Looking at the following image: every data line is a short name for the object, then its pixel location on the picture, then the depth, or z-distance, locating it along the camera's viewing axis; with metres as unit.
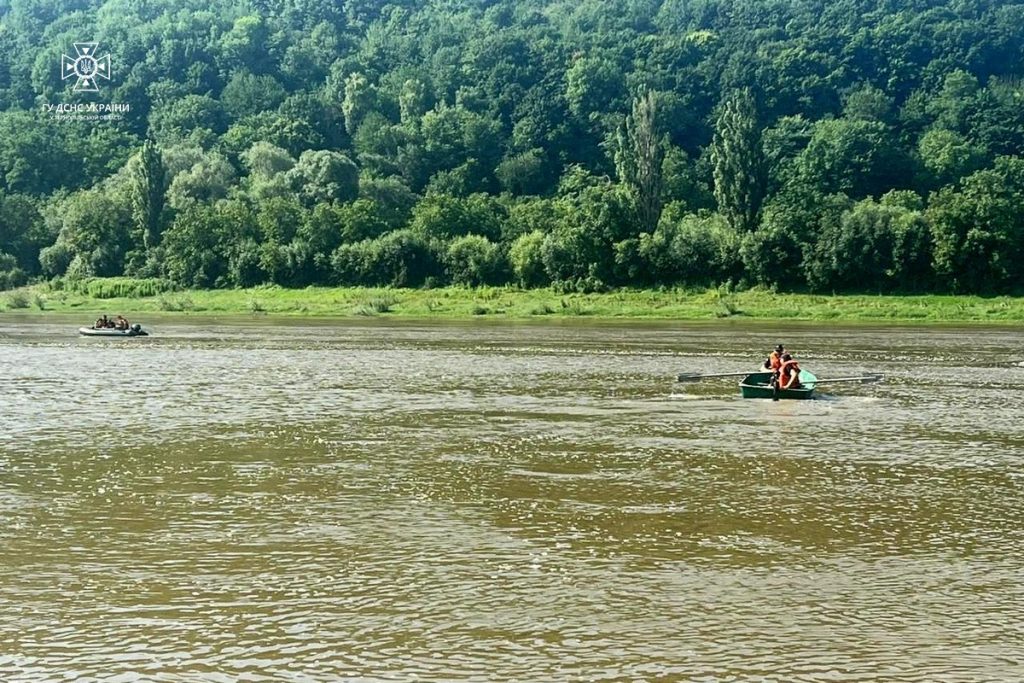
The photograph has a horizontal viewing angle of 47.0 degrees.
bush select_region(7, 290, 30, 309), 103.94
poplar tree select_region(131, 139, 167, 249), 117.19
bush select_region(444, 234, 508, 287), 100.00
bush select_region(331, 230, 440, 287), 102.62
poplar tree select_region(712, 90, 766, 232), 96.62
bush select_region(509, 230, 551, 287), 96.50
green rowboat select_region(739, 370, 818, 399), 37.91
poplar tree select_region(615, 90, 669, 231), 99.62
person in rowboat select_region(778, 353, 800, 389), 38.16
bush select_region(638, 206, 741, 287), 90.62
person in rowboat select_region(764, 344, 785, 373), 39.06
